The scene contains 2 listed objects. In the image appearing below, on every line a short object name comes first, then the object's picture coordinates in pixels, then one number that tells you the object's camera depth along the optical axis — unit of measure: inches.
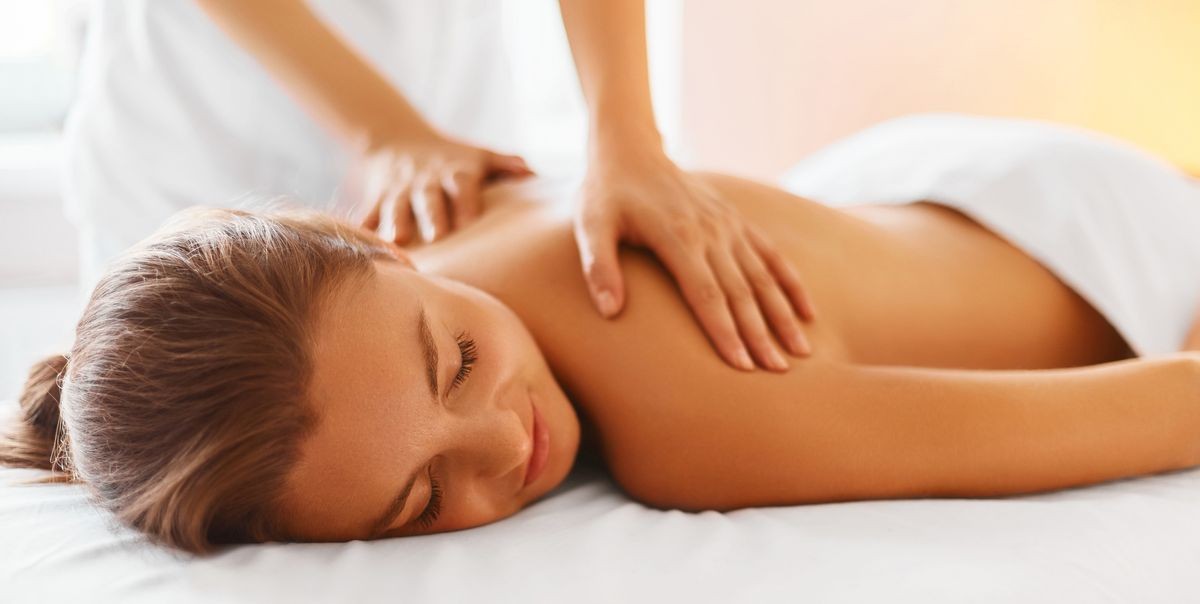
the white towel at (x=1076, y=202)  47.5
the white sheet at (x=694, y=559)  28.2
